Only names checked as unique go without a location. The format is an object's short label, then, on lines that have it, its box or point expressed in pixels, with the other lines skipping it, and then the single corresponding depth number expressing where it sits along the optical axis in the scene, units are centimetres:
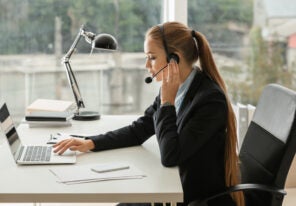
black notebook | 348
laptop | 279
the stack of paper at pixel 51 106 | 372
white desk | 244
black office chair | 271
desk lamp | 360
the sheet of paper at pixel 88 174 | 256
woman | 273
